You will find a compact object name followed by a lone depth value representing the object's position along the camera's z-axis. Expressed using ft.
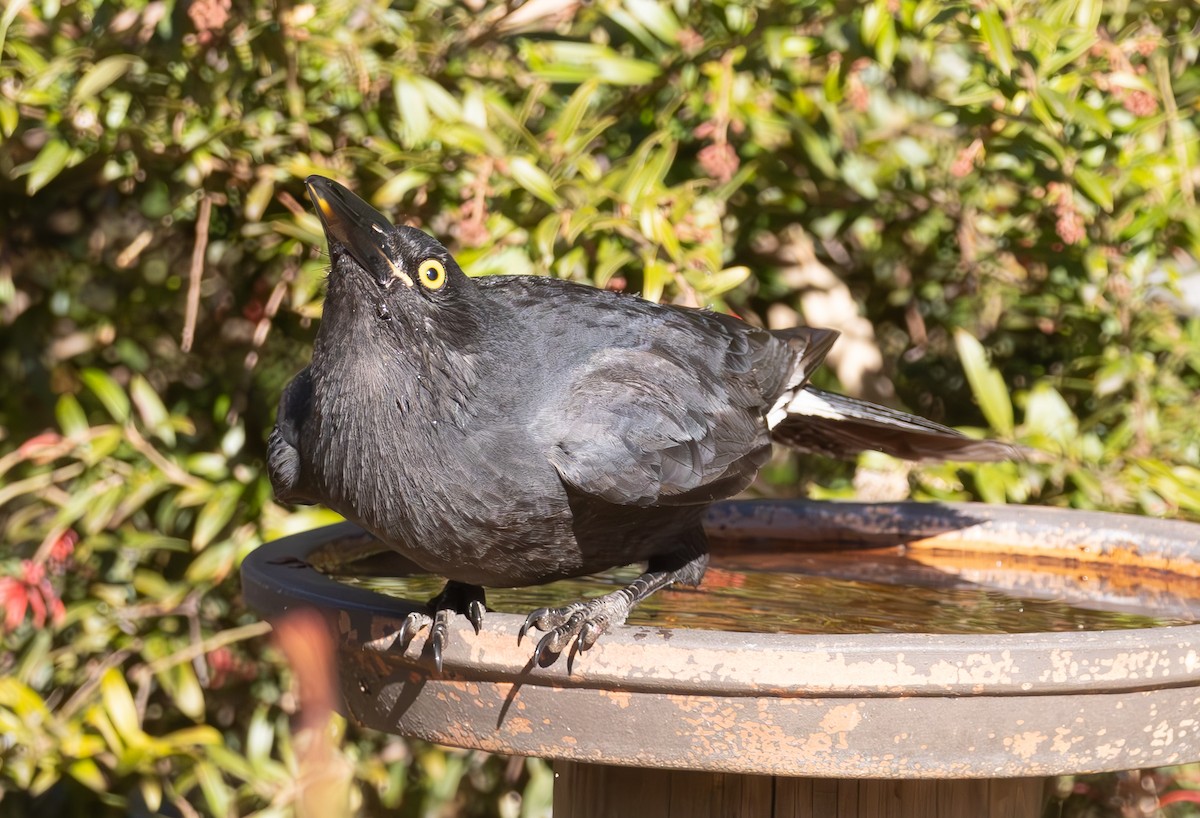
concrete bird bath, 13.29
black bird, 16.03
